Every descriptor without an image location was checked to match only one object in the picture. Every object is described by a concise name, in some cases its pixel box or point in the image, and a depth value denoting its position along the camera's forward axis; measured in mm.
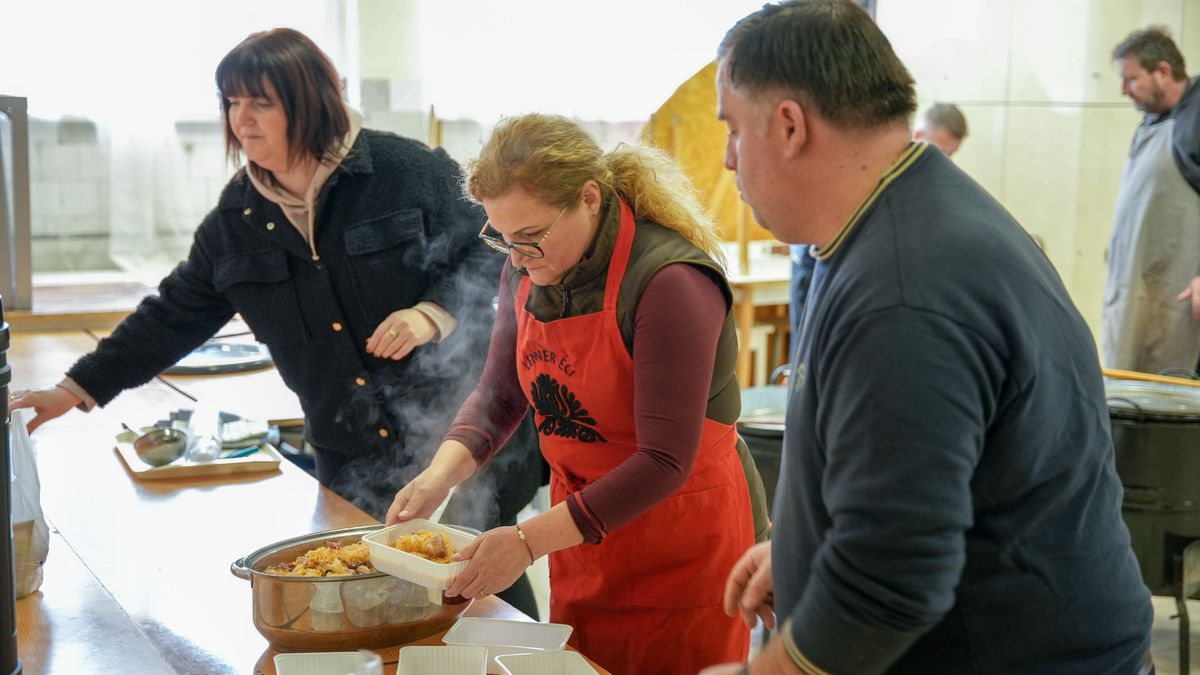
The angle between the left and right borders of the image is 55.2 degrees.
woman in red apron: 1696
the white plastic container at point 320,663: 1470
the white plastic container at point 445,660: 1492
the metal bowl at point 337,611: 1577
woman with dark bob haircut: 2365
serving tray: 2479
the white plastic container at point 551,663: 1482
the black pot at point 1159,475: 2693
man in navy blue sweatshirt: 1062
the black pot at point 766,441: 2947
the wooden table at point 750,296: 5711
